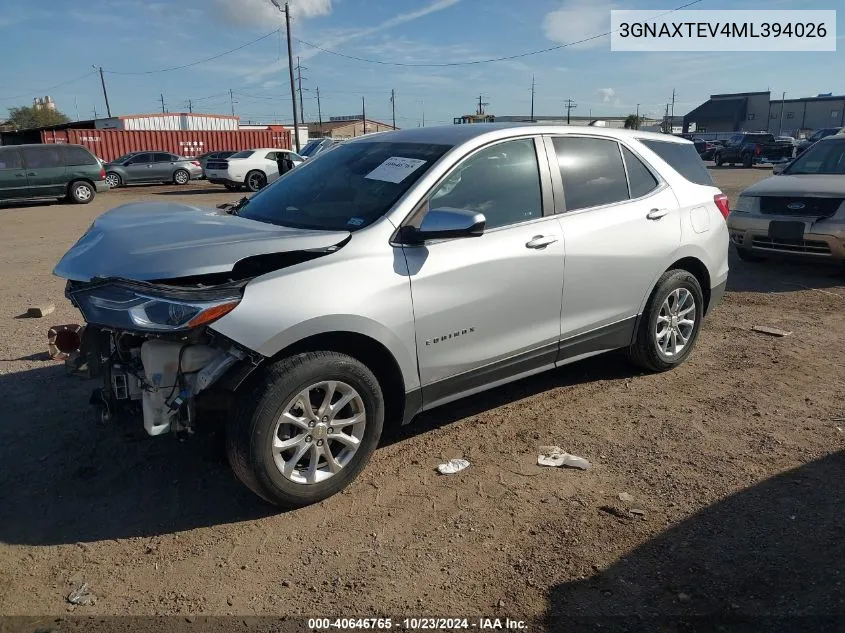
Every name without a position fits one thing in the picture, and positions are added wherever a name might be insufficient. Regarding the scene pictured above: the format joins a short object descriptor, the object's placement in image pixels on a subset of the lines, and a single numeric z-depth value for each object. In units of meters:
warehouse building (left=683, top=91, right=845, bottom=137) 80.94
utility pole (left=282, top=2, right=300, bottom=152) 33.65
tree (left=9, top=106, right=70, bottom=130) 78.00
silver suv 2.97
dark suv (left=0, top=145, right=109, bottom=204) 17.86
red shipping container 34.16
